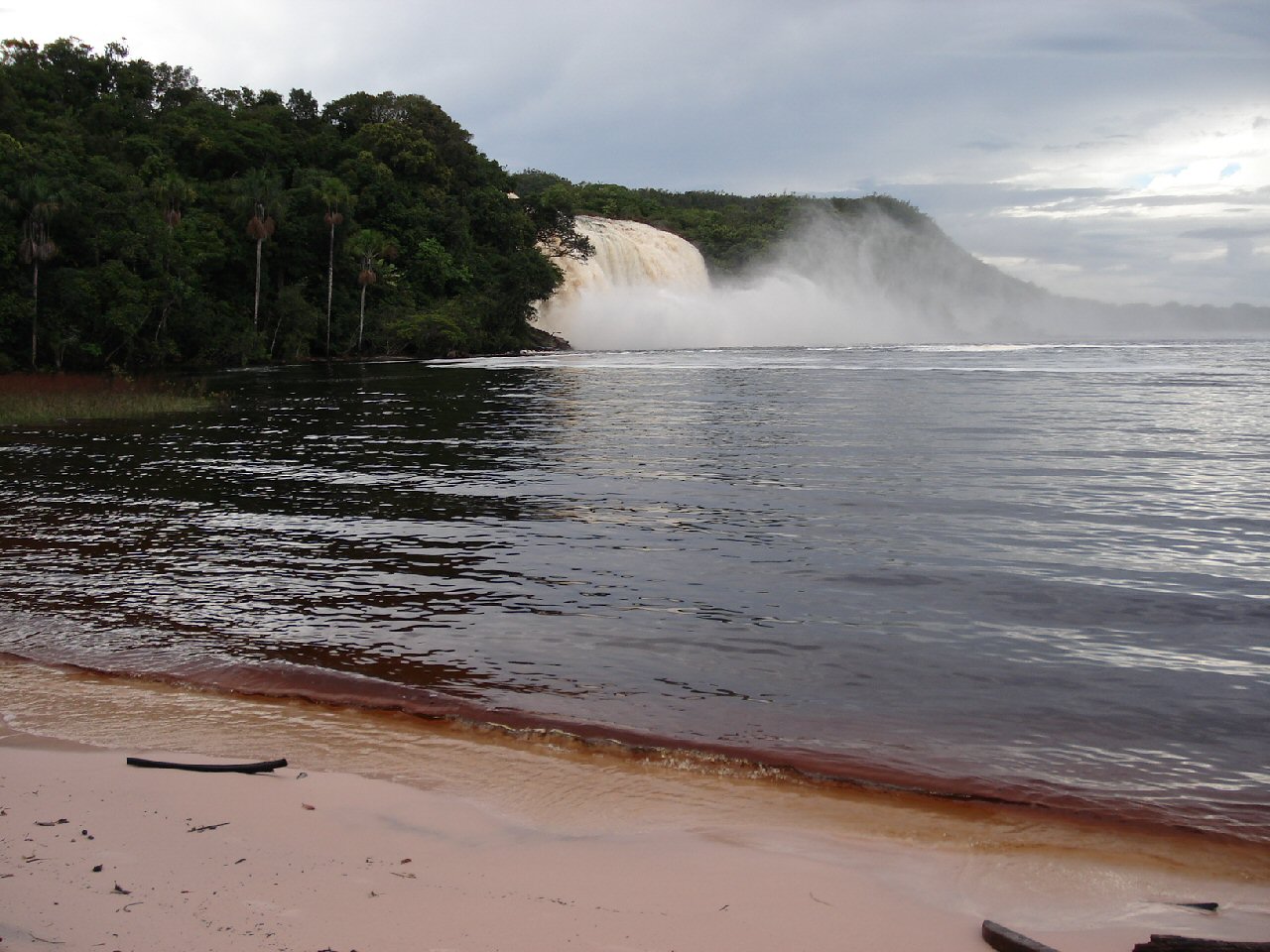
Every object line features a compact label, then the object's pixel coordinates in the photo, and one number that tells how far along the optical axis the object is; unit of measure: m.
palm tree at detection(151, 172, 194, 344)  49.50
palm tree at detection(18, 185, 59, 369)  41.94
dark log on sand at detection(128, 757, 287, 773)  5.49
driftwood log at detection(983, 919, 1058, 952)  3.71
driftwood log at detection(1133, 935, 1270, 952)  3.53
